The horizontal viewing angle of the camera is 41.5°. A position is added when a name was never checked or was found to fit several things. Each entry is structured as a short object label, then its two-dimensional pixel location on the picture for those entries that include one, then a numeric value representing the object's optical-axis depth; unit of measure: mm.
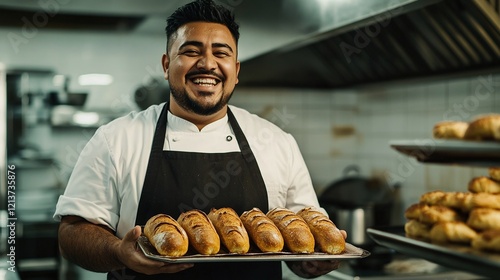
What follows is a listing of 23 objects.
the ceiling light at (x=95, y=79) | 3842
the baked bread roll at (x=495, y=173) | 1549
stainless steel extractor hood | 2969
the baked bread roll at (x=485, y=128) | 1300
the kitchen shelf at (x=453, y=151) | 1181
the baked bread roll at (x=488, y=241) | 1284
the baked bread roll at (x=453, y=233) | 1408
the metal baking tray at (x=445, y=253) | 1186
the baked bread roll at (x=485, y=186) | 1532
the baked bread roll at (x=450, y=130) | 1512
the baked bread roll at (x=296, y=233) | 1854
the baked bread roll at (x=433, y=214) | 1506
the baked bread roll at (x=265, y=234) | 1850
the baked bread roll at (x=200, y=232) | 1797
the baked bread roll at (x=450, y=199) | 1514
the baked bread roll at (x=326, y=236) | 1870
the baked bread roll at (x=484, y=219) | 1404
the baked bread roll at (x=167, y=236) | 1747
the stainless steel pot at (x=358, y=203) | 3873
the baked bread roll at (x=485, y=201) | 1458
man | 2207
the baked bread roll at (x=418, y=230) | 1518
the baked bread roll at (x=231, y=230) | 1834
